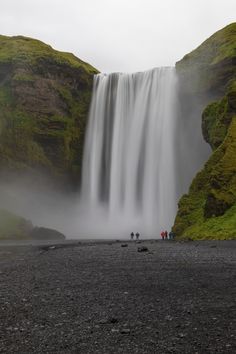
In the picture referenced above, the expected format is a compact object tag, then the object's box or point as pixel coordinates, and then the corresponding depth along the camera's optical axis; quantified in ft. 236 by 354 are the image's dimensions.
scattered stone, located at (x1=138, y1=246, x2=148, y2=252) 88.38
